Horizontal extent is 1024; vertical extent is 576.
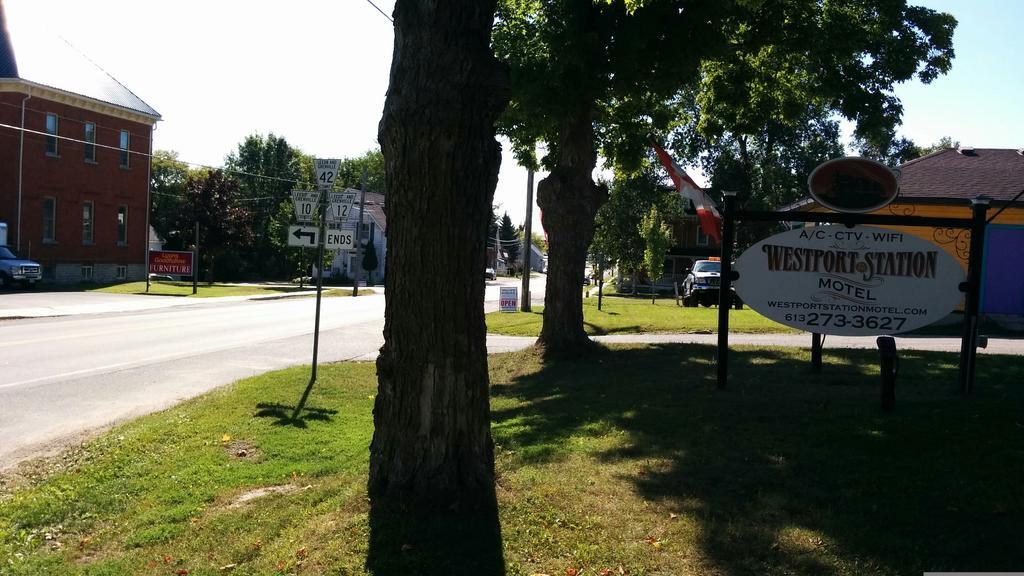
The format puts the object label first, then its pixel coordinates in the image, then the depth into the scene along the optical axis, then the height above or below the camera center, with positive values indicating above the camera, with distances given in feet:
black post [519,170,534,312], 101.00 +2.29
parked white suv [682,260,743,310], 105.50 -1.63
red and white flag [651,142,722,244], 52.42 +4.99
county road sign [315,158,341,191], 42.42 +4.47
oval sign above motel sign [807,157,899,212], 26.12 +3.14
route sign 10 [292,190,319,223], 41.42 +2.75
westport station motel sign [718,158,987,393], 25.29 +0.36
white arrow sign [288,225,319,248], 41.78 +1.07
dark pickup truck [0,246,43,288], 112.78 -3.83
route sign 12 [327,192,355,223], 44.14 +2.81
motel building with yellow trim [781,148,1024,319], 66.08 +5.95
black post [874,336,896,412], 22.59 -2.44
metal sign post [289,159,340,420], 41.75 +3.93
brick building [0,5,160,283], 124.26 +11.89
